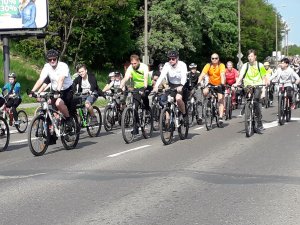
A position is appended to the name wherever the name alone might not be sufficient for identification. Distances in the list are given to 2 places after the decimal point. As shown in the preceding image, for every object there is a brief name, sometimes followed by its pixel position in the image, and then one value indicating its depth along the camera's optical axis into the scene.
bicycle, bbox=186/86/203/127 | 16.78
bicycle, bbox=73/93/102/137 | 14.49
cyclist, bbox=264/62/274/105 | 25.16
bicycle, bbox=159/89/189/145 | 12.40
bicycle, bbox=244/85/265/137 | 13.68
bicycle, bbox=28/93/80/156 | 10.97
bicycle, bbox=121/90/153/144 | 12.77
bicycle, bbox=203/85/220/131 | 15.37
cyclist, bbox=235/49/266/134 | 14.58
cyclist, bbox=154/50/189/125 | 12.95
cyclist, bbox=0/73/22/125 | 16.70
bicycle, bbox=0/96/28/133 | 16.58
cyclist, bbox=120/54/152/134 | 13.26
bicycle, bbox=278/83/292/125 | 16.94
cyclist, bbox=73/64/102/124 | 14.99
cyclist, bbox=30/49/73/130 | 11.33
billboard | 27.86
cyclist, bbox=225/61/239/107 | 21.69
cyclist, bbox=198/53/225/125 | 16.22
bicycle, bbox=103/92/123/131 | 15.85
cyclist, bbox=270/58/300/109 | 17.80
